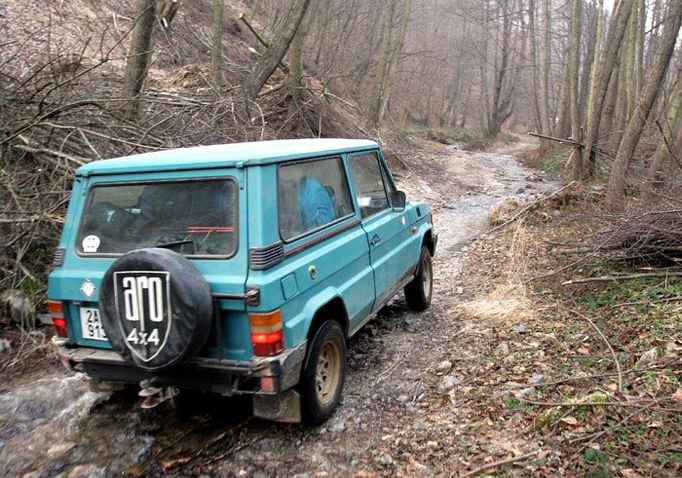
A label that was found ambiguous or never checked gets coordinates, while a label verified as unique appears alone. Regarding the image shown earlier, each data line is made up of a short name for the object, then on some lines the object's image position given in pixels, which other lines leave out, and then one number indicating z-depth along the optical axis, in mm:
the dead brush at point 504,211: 10998
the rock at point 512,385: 4098
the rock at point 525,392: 3973
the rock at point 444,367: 4676
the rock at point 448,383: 4363
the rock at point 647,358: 4020
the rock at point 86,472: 3381
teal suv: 3121
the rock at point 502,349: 4875
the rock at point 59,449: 3627
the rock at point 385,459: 3408
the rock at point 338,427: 3822
